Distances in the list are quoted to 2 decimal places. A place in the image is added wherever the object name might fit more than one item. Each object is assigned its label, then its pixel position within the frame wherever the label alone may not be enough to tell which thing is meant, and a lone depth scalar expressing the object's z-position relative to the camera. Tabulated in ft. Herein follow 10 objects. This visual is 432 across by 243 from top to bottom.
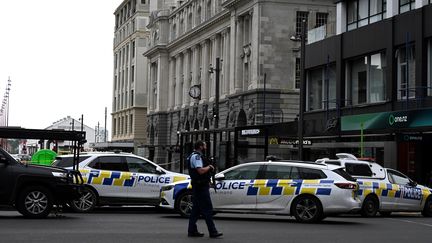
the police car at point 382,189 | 65.46
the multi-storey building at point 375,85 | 99.71
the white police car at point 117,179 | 60.95
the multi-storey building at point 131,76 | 363.97
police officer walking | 40.70
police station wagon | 53.83
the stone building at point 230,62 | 193.77
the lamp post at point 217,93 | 134.89
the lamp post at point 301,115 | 98.73
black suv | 51.75
